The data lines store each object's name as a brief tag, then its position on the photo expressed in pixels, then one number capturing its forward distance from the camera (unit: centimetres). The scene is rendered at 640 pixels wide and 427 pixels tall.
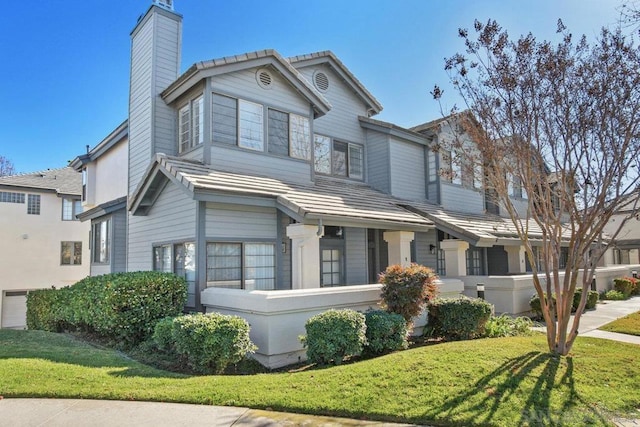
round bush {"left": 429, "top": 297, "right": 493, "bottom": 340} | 972
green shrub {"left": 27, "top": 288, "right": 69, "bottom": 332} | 1244
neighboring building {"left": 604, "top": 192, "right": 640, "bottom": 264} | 3450
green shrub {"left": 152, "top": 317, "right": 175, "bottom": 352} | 822
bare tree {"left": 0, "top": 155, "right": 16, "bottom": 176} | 3866
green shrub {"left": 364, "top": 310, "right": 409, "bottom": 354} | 831
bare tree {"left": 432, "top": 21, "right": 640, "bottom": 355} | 713
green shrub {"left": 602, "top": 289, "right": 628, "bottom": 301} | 1876
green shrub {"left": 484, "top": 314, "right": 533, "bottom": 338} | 1018
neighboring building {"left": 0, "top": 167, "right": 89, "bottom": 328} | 2534
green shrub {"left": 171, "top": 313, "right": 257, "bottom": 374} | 725
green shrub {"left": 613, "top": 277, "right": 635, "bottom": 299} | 1961
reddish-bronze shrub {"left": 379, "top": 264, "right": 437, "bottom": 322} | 941
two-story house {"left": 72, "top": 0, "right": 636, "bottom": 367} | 1036
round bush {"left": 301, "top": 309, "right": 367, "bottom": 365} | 756
